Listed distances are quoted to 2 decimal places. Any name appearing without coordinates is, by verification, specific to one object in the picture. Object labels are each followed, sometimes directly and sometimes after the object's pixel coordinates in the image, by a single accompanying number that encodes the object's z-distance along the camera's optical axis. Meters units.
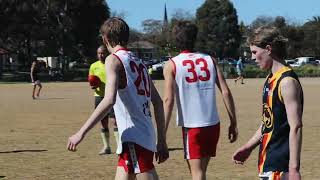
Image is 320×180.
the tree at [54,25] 94.76
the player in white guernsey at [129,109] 7.51
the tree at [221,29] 157.73
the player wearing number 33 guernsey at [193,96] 9.19
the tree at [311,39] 176.70
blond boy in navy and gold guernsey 6.44
